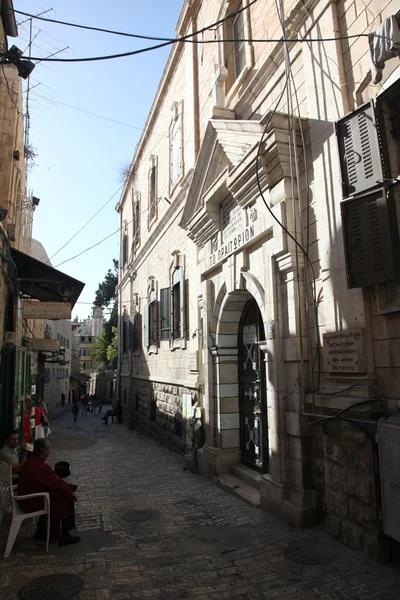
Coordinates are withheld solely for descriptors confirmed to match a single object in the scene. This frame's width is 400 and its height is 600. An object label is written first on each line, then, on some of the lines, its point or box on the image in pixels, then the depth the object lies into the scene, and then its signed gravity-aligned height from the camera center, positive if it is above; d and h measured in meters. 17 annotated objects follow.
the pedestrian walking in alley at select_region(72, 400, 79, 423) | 22.69 -2.68
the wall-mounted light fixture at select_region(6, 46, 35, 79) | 6.49 +4.80
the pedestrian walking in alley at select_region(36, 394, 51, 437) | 11.18 -1.67
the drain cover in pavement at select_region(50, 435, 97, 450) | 12.30 -2.60
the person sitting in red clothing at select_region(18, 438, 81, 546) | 4.72 -1.55
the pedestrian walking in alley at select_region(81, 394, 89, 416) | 30.97 -3.25
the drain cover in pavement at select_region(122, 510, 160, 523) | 5.52 -2.12
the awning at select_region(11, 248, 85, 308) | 9.64 +1.90
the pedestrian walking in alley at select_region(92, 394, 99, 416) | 29.63 -3.24
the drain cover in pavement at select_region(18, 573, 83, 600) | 3.49 -1.96
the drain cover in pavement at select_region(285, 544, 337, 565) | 4.04 -2.00
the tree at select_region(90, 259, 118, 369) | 33.44 +2.41
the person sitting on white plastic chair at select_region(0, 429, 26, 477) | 5.79 -1.27
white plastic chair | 4.44 -1.55
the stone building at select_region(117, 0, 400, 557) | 4.18 +1.21
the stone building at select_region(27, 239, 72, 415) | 18.03 -0.11
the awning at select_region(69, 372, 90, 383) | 46.62 -1.93
